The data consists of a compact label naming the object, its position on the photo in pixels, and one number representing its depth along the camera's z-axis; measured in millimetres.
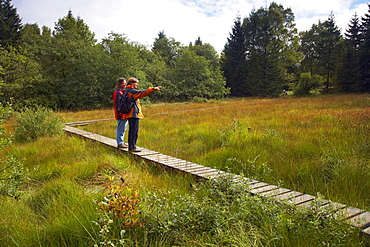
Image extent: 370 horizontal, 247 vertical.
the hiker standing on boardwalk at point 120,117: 6031
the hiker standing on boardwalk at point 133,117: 5551
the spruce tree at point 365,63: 29125
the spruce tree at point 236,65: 41656
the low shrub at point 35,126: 7598
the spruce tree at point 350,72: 29406
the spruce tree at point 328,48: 33812
